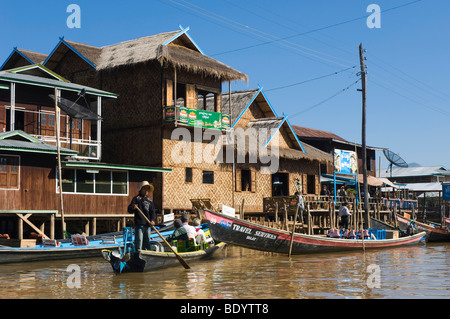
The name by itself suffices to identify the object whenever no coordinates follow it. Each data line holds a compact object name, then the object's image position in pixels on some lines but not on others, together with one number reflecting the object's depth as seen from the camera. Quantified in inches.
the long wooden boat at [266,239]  784.9
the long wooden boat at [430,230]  1284.4
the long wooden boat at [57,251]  738.2
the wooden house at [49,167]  911.7
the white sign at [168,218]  985.4
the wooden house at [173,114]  1155.3
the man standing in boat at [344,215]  1096.2
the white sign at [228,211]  792.3
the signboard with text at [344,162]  1605.6
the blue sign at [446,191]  1493.6
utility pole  1169.4
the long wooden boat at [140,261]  583.2
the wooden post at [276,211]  1054.7
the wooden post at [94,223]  1005.2
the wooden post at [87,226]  1000.9
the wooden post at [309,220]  1061.8
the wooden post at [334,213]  1161.9
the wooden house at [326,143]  1630.2
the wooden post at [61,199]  871.1
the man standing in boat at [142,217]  585.6
